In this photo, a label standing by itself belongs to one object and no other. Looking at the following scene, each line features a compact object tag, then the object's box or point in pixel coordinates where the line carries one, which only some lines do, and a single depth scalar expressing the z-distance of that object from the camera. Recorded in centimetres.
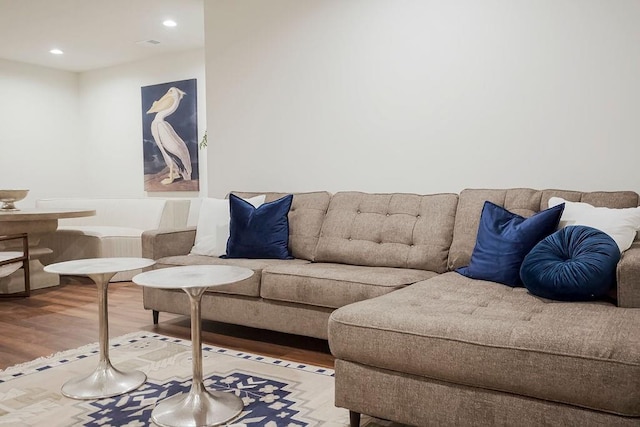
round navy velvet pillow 204
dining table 446
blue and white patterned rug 214
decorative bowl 483
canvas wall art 597
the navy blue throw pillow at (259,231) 338
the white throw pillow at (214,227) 356
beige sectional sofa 157
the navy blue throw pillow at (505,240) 243
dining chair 426
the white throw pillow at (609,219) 232
